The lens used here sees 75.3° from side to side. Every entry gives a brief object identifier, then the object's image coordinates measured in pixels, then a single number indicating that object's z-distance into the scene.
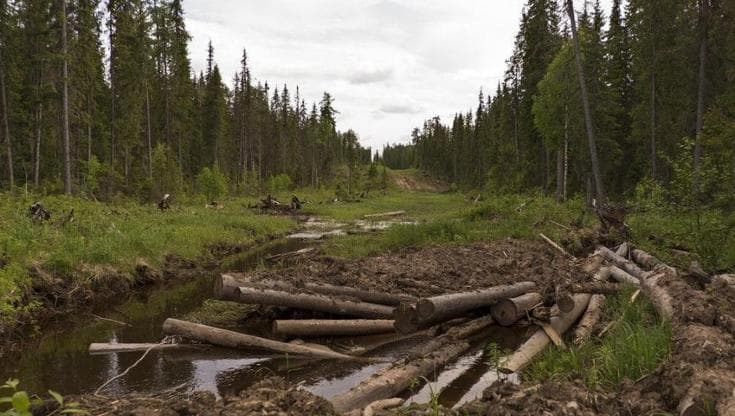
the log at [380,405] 5.01
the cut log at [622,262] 11.14
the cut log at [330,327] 8.47
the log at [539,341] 6.69
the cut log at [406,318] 8.13
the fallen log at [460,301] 8.08
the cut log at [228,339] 7.88
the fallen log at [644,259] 11.74
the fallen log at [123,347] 8.02
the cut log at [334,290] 9.52
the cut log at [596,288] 9.77
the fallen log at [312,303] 8.88
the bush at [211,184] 35.00
